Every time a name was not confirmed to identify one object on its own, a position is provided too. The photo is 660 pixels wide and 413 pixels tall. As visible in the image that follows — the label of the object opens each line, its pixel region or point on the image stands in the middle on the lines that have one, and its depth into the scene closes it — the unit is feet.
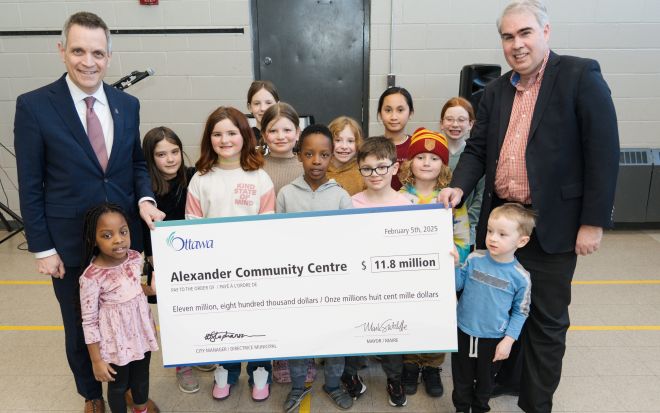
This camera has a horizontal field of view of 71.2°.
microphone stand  13.92
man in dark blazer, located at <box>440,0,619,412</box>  5.65
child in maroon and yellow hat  7.16
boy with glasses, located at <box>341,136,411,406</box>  6.77
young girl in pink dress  5.89
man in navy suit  5.79
